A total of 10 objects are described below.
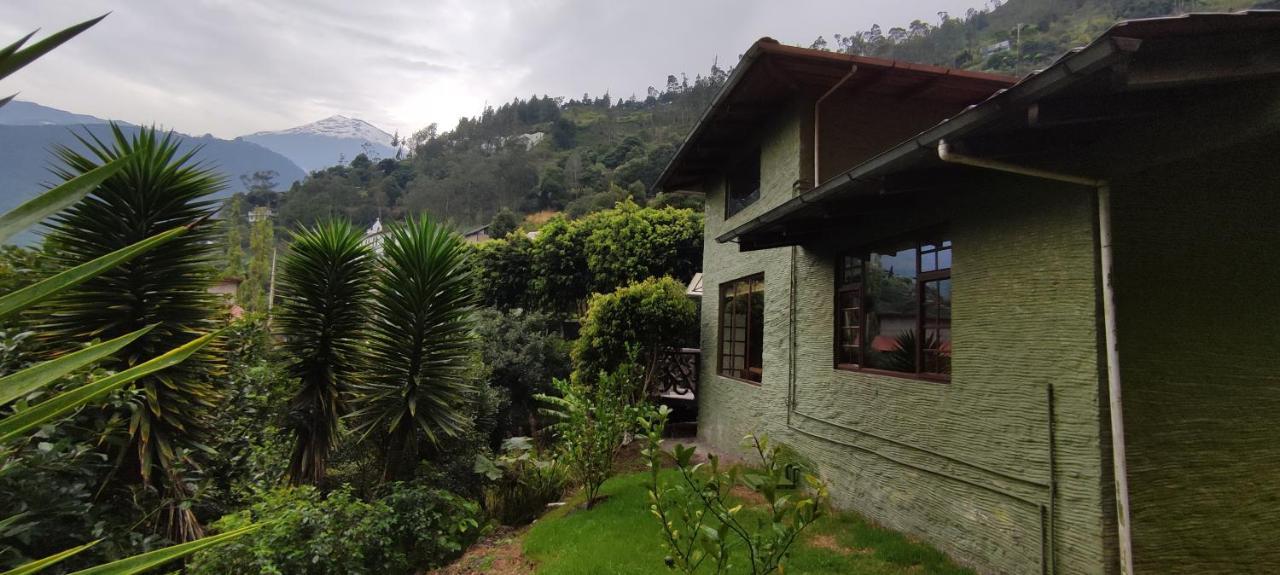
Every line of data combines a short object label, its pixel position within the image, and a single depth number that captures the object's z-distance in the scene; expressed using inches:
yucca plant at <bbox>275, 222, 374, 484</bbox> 280.5
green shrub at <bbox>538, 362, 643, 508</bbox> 298.5
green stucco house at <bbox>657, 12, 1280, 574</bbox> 130.7
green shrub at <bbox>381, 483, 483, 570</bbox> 246.4
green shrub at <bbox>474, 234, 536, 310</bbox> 757.9
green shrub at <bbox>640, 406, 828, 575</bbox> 111.8
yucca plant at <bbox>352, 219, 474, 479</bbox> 280.4
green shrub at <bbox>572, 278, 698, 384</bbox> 447.8
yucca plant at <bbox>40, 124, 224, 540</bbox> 210.1
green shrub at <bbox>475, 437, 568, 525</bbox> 320.5
